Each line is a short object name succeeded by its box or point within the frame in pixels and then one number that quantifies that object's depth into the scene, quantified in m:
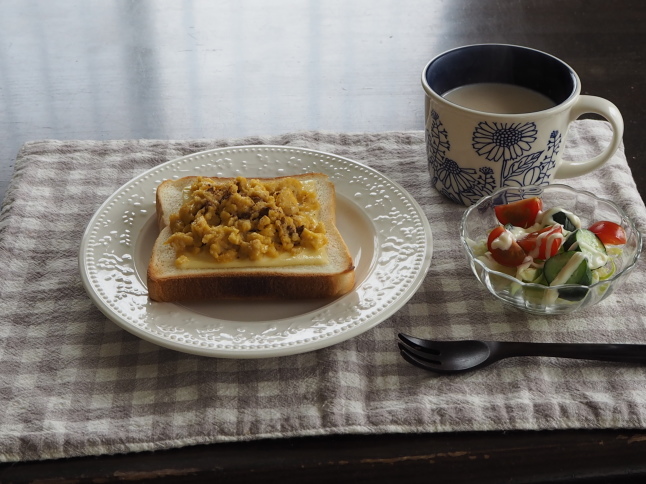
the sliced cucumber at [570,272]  0.34
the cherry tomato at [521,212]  0.40
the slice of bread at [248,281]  0.37
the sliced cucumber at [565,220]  0.38
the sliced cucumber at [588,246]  0.35
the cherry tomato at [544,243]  0.36
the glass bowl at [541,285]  0.35
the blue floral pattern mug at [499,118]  0.42
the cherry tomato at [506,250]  0.36
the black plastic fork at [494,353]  0.34
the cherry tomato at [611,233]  0.38
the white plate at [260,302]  0.34
